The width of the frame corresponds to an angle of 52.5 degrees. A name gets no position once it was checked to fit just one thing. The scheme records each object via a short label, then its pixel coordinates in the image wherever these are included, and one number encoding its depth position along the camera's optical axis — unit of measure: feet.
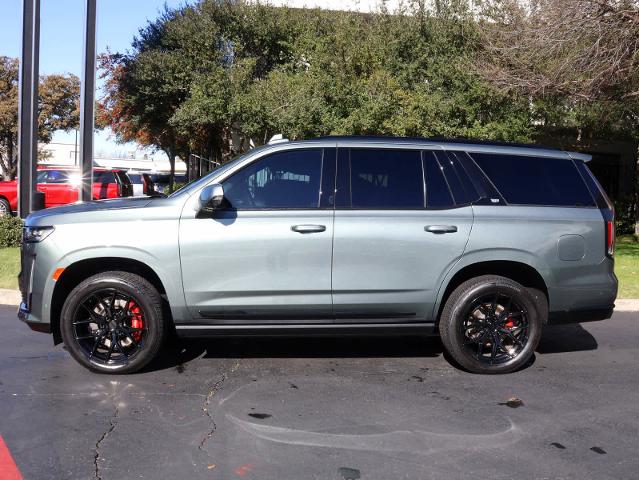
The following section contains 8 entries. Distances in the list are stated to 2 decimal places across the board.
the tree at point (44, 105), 138.62
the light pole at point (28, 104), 40.73
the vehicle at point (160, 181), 124.75
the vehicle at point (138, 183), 89.47
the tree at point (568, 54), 40.57
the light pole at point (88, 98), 40.14
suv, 16.90
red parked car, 64.44
